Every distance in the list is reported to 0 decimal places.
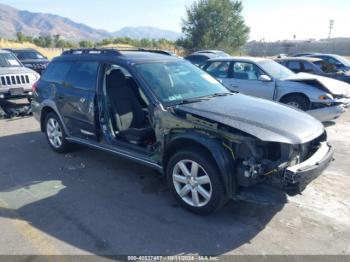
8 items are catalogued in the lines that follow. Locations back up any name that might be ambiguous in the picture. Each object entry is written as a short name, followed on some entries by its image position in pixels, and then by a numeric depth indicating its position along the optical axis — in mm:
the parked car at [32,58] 15148
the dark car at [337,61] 14131
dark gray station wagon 3344
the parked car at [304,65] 11562
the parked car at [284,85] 7648
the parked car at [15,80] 9062
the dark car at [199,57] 16766
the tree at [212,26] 37625
